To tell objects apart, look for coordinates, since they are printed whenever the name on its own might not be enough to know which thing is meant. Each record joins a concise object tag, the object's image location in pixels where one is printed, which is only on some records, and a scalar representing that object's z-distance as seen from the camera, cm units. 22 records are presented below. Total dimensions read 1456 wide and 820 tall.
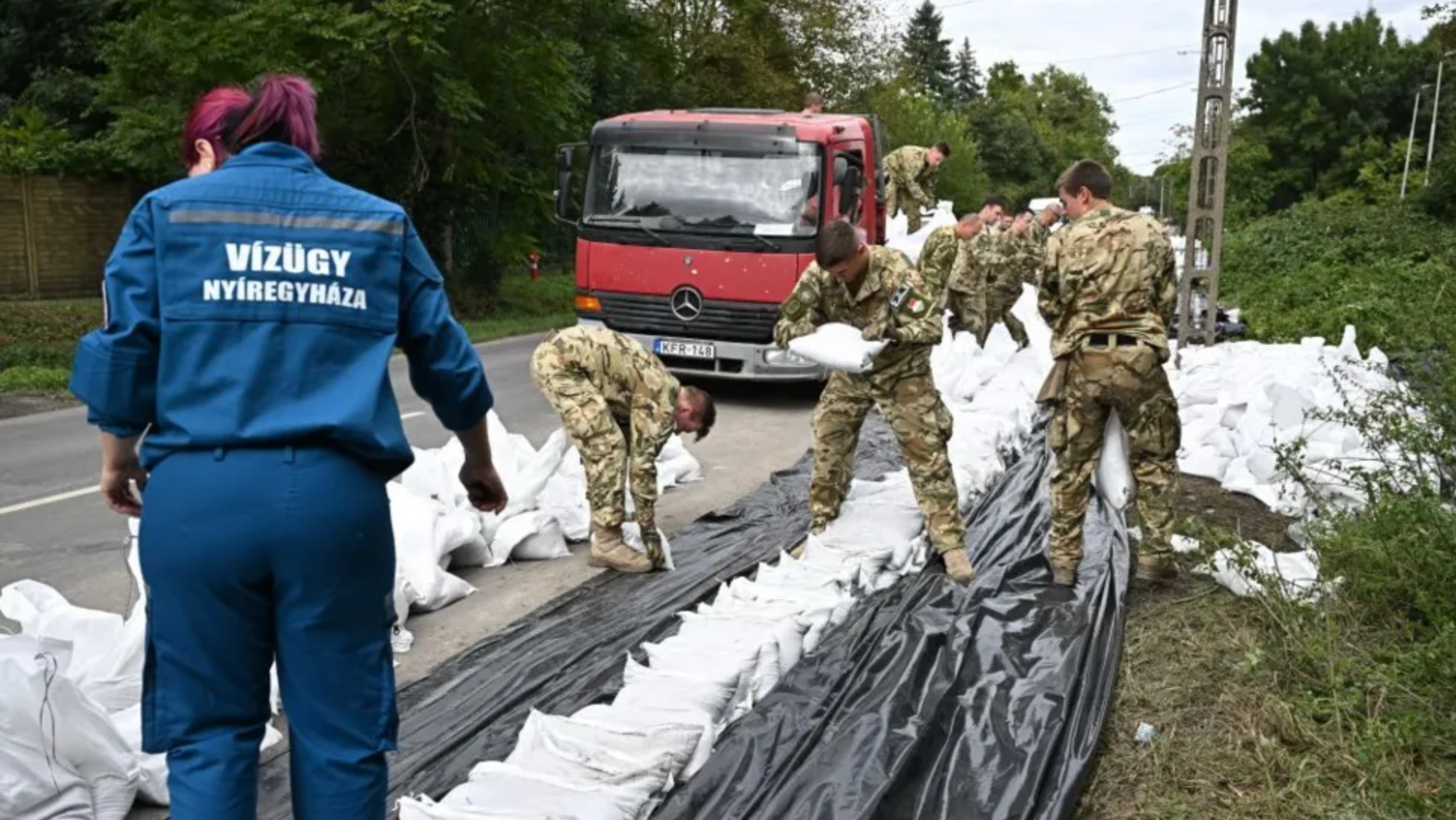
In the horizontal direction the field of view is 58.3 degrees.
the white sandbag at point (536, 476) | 632
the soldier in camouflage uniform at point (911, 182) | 1562
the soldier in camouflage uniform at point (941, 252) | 1150
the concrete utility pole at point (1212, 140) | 1235
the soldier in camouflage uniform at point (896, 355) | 560
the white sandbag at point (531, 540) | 607
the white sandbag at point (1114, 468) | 558
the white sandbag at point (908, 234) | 1441
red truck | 1061
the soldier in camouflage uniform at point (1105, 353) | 539
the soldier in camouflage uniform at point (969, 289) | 1204
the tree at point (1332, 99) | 5309
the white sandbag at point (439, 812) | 319
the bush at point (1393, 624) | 357
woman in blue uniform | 228
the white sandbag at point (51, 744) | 319
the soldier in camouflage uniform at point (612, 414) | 584
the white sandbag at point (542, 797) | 321
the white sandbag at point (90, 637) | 374
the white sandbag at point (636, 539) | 597
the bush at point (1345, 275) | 688
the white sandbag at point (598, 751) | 342
